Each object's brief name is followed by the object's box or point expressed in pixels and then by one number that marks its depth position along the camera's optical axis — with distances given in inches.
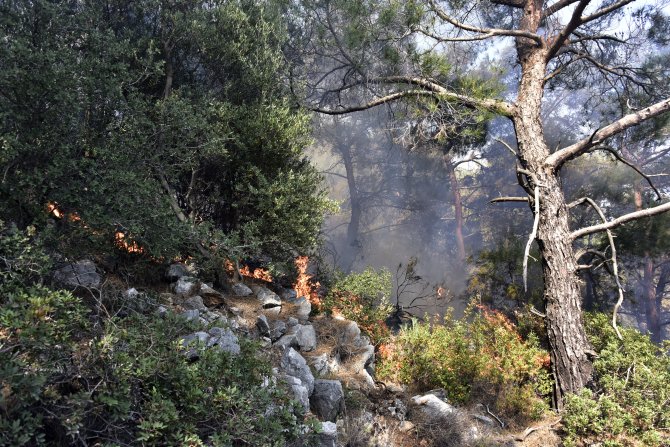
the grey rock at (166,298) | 204.4
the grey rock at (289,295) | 287.8
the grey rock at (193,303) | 213.8
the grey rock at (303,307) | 266.2
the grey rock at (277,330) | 229.8
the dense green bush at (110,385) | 91.7
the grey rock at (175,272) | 234.4
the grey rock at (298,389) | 171.8
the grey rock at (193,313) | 189.1
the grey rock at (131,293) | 173.3
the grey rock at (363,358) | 250.6
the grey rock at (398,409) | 211.2
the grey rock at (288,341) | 226.1
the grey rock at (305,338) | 239.0
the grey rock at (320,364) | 221.9
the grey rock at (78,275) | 166.4
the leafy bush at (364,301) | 305.7
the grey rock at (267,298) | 260.4
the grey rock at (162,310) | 172.3
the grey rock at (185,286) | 226.2
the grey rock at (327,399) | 188.7
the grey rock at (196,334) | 156.9
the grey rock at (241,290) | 261.7
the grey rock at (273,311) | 252.0
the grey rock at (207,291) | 232.2
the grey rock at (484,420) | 233.6
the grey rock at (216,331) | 174.2
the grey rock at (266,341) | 211.4
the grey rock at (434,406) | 214.2
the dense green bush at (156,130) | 155.3
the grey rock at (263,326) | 226.2
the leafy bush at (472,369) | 251.0
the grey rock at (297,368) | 193.6
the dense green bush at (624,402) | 208.1
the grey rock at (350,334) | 267.6
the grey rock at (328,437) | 154.1
